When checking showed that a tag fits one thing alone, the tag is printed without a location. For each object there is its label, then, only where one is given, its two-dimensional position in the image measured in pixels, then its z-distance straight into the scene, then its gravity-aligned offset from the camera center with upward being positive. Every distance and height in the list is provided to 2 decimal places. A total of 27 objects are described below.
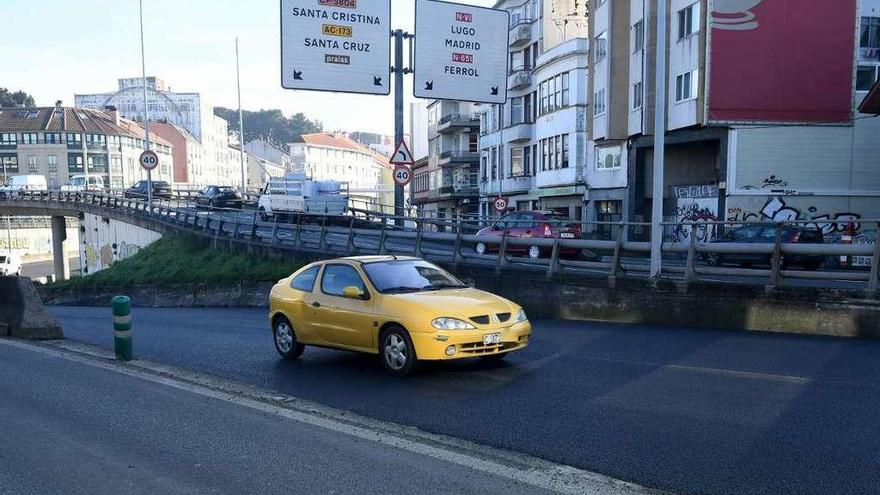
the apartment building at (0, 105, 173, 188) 92.88 +7.56
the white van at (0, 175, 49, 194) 58.69 +1.64
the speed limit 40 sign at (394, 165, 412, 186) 17.56 +0.67
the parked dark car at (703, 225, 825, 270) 12.54 -1.00
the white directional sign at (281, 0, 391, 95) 16.22 +3.57
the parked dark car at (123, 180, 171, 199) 51.97 +1.01
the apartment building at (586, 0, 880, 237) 27.64 +3.68
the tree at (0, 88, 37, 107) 121.72 +18.18
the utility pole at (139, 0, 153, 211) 37.34 +4.49
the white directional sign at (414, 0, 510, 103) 17.38 +3.62
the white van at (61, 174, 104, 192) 56.94 +1.55
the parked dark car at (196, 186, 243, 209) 45.97 +0.34
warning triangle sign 17.21 +1.09
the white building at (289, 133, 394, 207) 117.19 +7.22
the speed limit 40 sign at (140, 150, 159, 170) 31.44 +1.85
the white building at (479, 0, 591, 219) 39.97 +5.14
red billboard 27.53 +5.39
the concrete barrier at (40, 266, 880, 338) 10.75 -1.74
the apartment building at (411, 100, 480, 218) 62.50 +3.79
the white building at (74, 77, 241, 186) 111.31 +13.96
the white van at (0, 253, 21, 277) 54.99 -4.70
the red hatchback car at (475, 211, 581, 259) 16.19 -0.87
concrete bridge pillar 54.66 -2.97
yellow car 8.15 -1.35
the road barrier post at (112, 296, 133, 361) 10.33 -1.87
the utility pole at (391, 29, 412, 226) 17.64 +3.06
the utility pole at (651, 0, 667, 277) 13.09 +0.44
